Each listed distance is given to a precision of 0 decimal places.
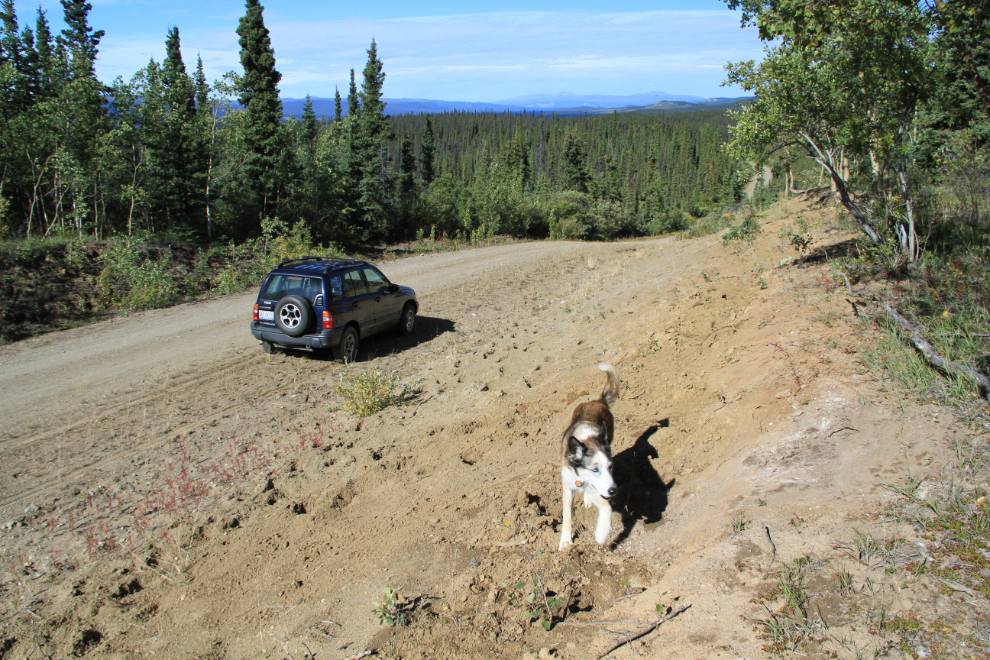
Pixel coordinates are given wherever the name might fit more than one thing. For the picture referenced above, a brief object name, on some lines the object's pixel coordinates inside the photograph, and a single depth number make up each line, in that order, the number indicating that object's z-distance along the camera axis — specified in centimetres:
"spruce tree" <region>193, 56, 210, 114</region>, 2369
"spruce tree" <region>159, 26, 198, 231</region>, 2334
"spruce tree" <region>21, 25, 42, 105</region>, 2473
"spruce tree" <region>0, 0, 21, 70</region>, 2299
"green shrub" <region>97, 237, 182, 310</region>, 1599
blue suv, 1053
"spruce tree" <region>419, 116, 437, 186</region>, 7869
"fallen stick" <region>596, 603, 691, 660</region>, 378
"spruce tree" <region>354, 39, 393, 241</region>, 3181
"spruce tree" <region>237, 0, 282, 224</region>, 2645
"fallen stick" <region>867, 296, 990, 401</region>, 514
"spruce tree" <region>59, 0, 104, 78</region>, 3080
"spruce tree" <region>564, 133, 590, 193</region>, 6506
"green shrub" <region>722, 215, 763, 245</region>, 1441
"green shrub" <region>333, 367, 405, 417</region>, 893
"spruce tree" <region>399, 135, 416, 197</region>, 3800
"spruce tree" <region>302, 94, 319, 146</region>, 3416
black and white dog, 477
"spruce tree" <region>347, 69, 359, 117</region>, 4380
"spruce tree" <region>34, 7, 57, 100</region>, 2353
